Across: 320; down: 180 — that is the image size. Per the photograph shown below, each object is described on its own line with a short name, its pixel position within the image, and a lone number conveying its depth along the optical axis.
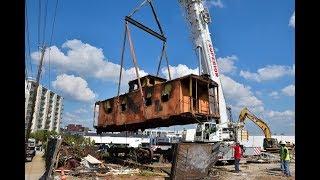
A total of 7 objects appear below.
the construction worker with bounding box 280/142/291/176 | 16.20
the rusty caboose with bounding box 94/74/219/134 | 17.04
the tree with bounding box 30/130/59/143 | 94.30
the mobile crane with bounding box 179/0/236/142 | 26.39
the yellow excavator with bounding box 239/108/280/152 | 33.94
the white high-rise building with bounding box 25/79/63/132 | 145.15
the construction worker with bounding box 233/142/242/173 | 17.73
